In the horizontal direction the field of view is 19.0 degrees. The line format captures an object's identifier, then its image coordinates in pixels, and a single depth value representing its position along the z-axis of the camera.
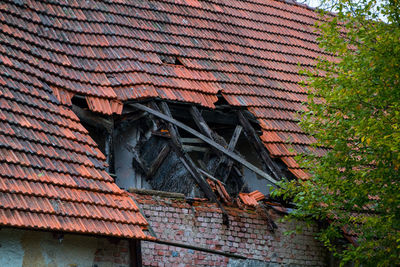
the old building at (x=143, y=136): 14.81
